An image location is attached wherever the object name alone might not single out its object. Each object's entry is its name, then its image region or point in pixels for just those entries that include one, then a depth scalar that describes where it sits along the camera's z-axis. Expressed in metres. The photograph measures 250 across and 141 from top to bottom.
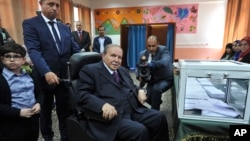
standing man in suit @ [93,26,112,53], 4.50
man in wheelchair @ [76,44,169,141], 1.22
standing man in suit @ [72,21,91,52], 4.23
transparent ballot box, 0.96
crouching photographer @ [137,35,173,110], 2.35
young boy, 1.15
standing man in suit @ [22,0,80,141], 1.41
